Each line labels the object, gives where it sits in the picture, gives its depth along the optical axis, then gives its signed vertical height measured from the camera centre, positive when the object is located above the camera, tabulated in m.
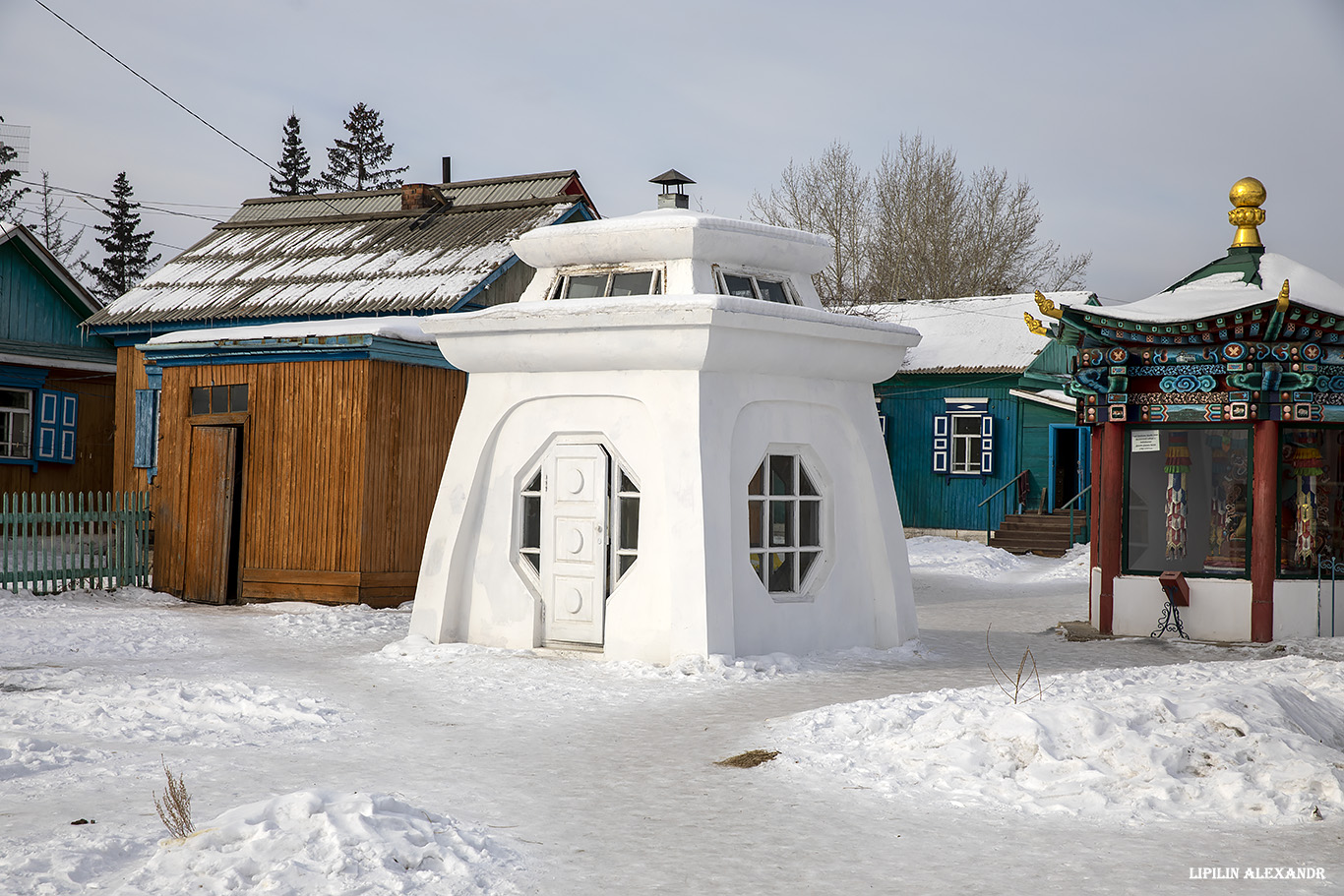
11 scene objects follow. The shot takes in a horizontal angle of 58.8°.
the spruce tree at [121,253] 43.00 +7.90
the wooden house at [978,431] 25.72 +1.31
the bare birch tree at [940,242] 35.75 +7.49
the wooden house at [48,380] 21.88 +1.68
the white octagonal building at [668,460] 10.39 +0.21
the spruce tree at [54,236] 44.34 +8.76
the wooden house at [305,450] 14.45 +0.29
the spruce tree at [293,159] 45.34 +11.96
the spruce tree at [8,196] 35.42 +8.94
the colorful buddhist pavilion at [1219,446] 12.20 +0.53
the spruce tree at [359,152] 47.41 +12.85
